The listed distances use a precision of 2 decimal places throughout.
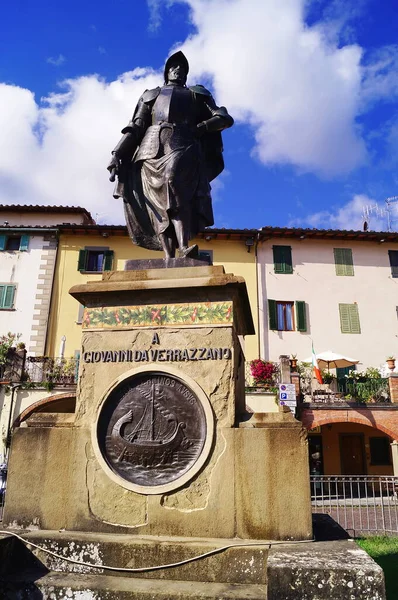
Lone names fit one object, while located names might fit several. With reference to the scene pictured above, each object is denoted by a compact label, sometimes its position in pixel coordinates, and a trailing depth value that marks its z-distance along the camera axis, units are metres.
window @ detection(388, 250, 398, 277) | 27.36
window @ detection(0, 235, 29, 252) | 26.97
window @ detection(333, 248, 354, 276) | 27.27
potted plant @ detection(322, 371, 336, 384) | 22.27
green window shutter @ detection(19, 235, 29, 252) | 26.97
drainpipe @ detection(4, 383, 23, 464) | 20.59
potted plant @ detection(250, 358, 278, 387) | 22.05
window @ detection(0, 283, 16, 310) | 25.77
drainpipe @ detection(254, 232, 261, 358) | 25.51
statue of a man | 5.09
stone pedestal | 3.71
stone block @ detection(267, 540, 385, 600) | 2.71
